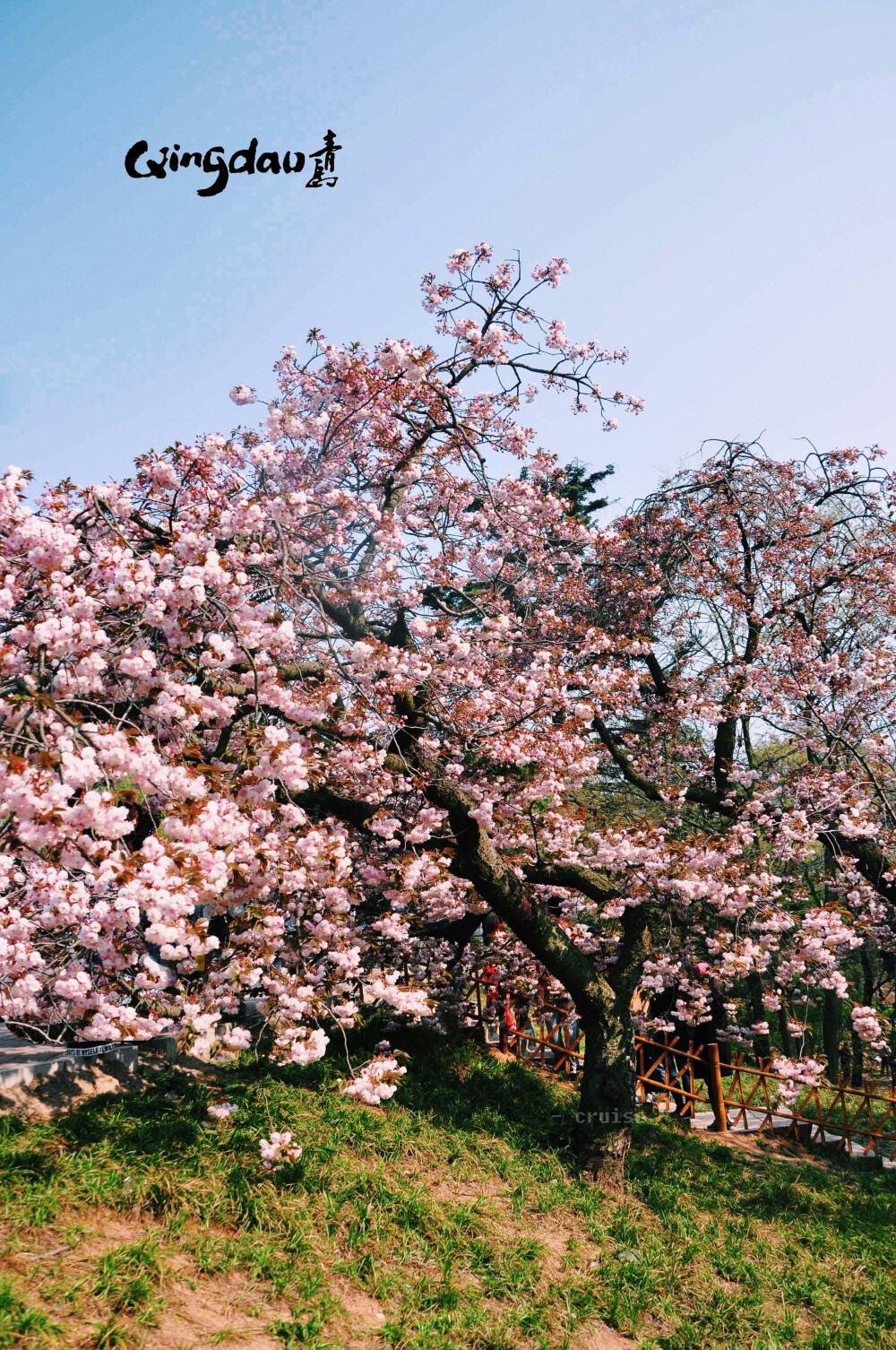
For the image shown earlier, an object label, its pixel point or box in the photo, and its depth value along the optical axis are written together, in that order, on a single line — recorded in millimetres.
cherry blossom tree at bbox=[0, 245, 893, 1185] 4589
